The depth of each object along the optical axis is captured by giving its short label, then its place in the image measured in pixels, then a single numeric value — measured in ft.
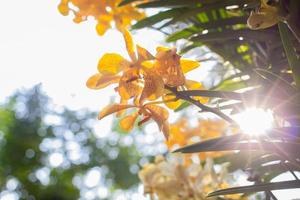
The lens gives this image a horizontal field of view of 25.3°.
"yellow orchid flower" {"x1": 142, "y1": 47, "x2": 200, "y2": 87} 1.56
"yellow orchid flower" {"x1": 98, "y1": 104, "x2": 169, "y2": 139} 1.60
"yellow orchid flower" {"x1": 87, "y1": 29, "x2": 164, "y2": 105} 1.59
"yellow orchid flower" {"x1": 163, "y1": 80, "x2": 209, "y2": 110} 1.61
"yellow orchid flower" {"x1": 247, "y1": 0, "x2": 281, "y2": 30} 1.43
